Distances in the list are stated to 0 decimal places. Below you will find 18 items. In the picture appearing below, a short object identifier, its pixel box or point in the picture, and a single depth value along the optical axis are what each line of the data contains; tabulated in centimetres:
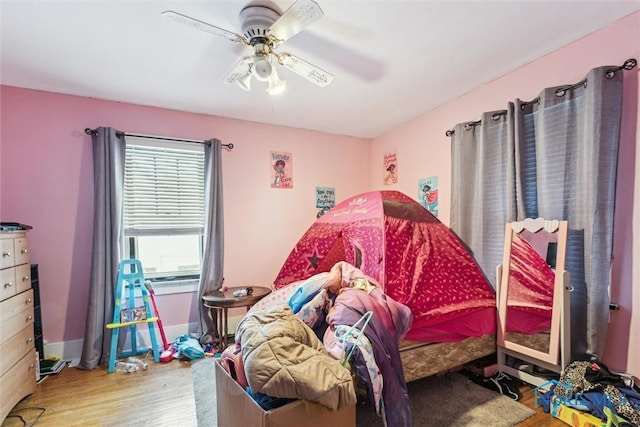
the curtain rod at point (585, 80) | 174
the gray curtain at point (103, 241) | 254
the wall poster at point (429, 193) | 309
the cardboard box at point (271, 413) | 115
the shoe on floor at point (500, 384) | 196
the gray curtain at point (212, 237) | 298
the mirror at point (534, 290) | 188
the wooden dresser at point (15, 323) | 179
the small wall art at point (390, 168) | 363
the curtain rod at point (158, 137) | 266
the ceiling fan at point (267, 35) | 136
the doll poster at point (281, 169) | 346
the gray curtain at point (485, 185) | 235
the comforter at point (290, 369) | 117
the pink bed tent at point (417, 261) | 197
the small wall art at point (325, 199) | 372
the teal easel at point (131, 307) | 252
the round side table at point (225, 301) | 269
